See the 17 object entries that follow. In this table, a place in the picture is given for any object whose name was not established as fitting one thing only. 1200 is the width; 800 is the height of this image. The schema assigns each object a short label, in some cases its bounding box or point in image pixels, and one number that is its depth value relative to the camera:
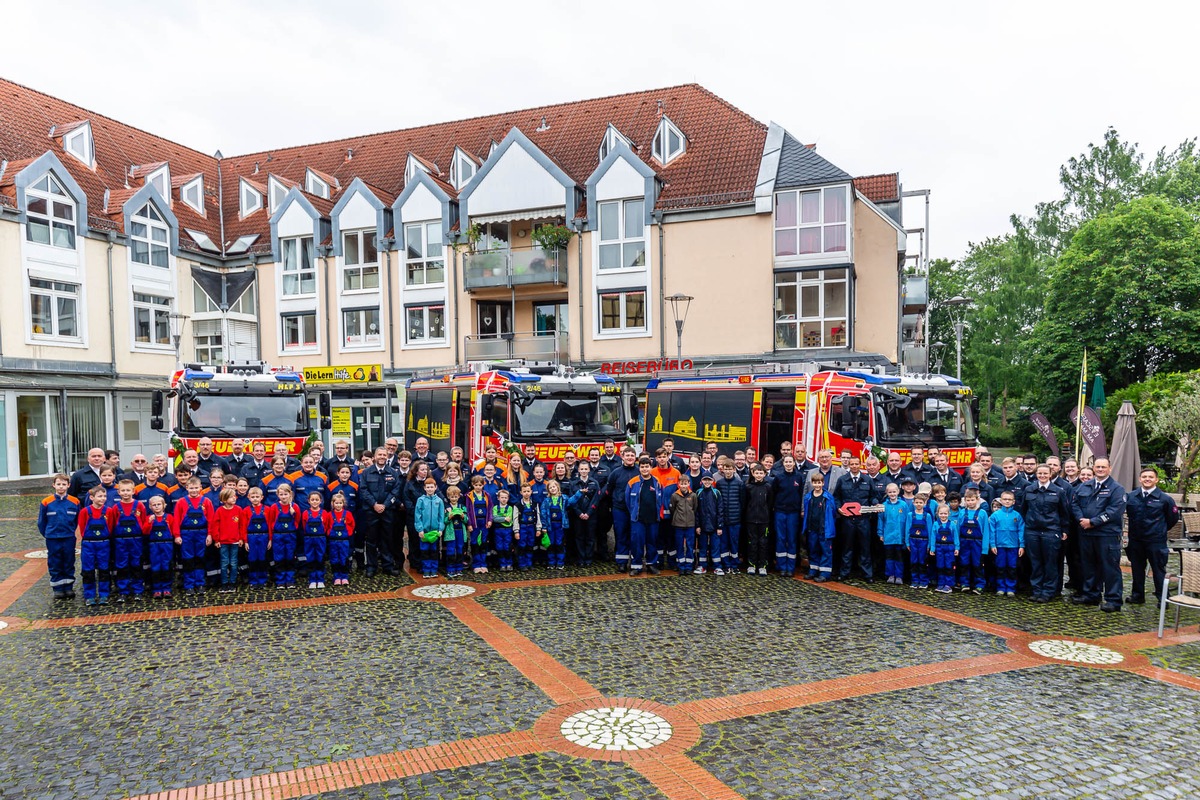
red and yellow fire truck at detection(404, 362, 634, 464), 14.59
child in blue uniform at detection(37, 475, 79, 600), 9.72
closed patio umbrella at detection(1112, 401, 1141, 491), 13.62
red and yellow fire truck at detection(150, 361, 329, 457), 14.91
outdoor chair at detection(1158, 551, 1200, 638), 7.69
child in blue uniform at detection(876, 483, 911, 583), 10.30
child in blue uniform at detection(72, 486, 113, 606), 9.55
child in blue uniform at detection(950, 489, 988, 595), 9.94
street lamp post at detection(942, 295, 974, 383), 26.93
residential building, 26.19
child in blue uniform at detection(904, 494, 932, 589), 10.23
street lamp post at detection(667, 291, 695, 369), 23.68
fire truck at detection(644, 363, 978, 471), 13.52
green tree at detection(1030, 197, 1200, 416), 30.78
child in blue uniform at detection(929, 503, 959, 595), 9.96
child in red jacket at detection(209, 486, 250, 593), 10.25
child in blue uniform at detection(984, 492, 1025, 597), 9.72
